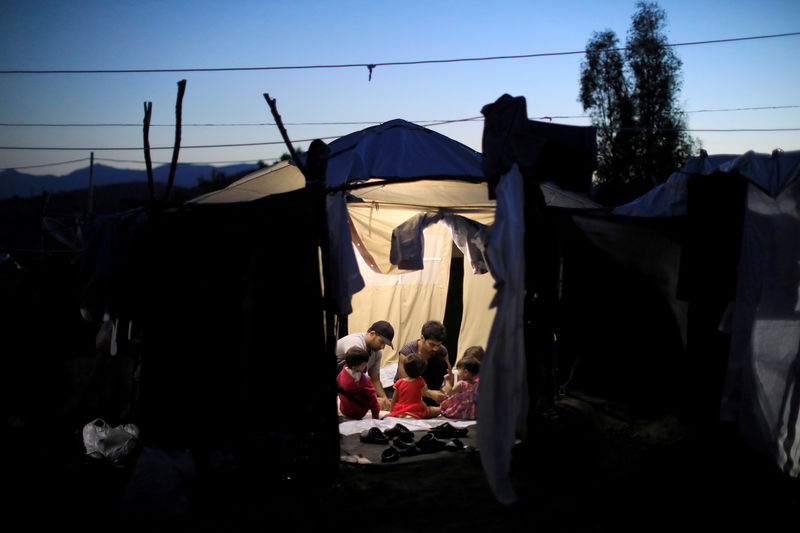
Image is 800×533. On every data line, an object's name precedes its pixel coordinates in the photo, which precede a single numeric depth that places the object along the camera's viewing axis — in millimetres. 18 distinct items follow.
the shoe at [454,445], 5266
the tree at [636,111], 32125
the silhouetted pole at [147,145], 4758
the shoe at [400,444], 5315
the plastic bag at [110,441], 4965
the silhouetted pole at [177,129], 4820
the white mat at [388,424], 5953
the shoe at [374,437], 5504
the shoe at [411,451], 5133
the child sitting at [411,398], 6578
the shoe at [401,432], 5504
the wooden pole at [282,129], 4543
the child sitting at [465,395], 6590
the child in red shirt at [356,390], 6258
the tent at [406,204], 6477
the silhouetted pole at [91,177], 22425
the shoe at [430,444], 5238
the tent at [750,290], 4328
